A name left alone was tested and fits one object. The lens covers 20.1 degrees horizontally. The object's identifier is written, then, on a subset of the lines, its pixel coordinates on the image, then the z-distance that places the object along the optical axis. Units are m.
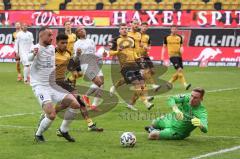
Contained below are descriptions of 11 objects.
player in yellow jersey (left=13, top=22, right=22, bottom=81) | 29.67
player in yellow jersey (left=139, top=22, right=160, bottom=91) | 26.70
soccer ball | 13.92
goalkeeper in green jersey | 14.26
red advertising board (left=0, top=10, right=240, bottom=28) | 36.34
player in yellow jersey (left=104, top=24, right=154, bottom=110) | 21.06
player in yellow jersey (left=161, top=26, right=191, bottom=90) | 27.28
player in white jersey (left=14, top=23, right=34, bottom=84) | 30.17
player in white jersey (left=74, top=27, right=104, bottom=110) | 20.50
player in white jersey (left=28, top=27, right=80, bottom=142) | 14.48
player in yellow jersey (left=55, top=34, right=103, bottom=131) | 15.97
